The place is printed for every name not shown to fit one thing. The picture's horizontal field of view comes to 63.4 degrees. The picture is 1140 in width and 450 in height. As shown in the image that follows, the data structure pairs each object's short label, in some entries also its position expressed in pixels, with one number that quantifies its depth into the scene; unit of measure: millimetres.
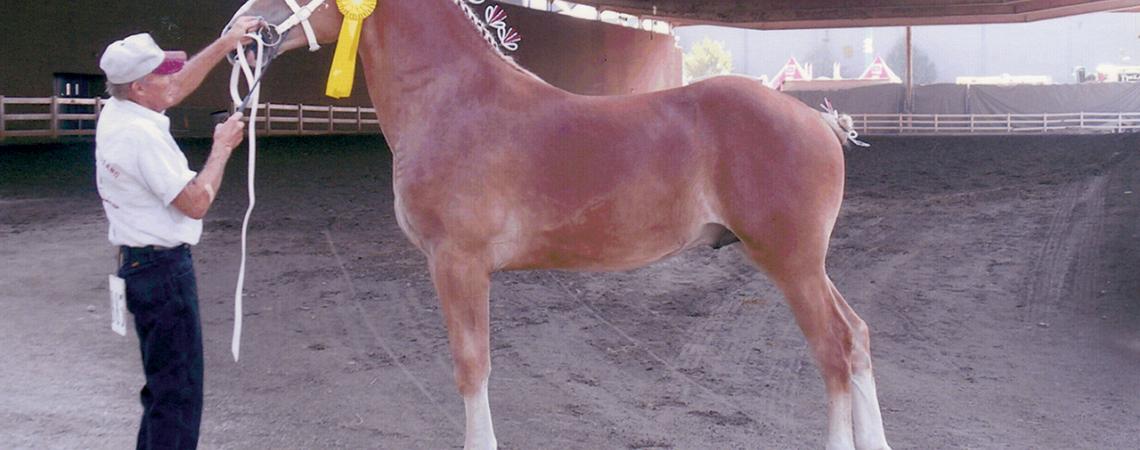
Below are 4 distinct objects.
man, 3061
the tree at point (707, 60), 61819
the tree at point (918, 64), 60844
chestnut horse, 3701
